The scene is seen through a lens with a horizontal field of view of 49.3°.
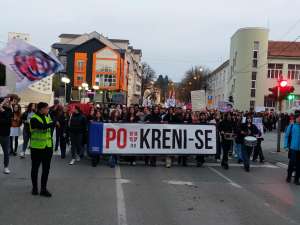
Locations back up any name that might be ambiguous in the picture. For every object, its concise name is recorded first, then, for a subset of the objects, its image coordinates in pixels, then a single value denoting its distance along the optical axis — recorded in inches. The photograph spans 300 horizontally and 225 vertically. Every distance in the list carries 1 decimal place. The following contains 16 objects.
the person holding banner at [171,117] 415.5
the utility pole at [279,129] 538.8
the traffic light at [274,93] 563.6
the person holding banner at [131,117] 404.1
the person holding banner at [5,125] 297.2
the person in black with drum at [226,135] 383.7
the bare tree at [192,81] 2254.5
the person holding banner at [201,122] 394.9
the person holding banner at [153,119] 389.8
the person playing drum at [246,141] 374.1
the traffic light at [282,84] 557.0
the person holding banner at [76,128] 375.9
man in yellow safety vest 237.8
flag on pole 274.1
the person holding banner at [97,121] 367.9
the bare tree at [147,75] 3533.9
